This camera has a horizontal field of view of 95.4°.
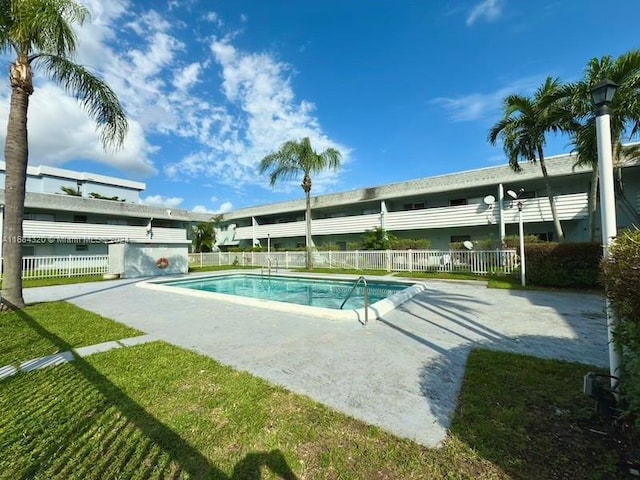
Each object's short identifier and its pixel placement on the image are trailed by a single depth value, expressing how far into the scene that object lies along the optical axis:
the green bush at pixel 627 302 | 2.11
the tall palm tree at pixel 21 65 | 7.49
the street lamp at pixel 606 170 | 2.88
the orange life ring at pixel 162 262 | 19.48
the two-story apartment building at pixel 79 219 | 23.81
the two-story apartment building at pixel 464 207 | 17.27
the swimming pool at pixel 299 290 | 7.60
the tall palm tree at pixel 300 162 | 20.64
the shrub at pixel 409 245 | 20.48
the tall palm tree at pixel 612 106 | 10.50
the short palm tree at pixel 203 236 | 33.34
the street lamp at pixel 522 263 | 11.62
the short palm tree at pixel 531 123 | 12.93
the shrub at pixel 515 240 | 16.23
